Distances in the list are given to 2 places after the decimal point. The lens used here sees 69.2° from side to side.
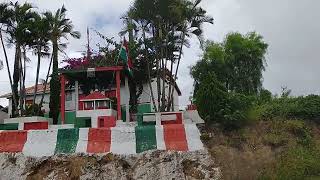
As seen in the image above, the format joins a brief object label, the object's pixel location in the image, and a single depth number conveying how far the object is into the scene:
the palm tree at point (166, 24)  14.37
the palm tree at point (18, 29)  15.12
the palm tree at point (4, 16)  15.18
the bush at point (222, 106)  12.65
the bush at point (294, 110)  13.31
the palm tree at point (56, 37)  15.84
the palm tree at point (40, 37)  15.29
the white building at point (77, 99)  15.59
